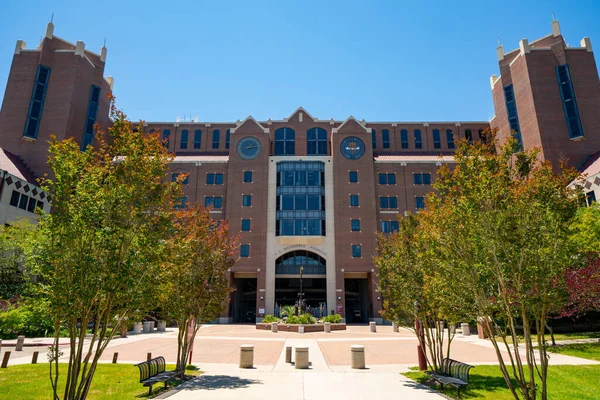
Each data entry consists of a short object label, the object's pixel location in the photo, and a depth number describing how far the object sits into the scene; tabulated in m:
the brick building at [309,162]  47.53
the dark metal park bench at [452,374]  10.66
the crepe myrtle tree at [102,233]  7.52
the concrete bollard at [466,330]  32.49
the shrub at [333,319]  39.94
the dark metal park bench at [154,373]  10.68
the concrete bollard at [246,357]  15.43
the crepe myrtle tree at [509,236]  7.79
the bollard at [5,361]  14.18
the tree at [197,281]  13.63
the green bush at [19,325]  25.08
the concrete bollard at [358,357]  15.51
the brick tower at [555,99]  46.12
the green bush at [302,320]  36.30
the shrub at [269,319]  40.09
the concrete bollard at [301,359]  15.31
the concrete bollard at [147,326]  33.81
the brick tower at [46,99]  46.62
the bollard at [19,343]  19.34
